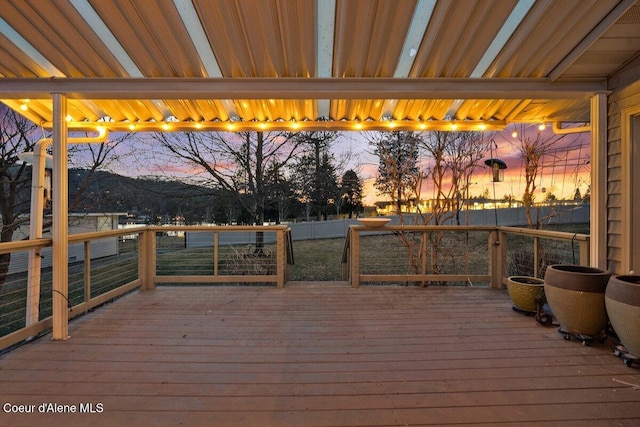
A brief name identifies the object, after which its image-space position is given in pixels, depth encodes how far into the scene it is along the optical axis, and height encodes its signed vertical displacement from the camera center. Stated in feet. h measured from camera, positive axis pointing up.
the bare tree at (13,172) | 18.52 +2.36
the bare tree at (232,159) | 26.05 +4.42
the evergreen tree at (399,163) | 21.35 +3.44
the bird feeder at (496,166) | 15.12 +2.25
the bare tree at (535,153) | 18.80 +3.60
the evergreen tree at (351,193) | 40.04 +2.93
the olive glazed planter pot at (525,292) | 10.96 -2.72
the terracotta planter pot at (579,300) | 8.53 -2.33
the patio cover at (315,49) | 7.59 +4.43
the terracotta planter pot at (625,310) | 7.20 -2.21
